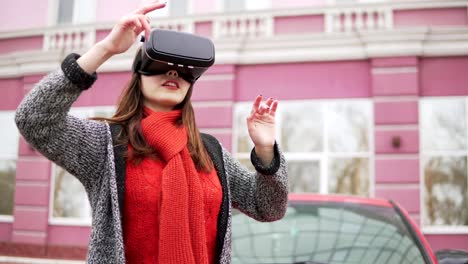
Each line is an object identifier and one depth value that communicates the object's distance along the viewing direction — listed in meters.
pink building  7.33
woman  1.24
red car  2.44
